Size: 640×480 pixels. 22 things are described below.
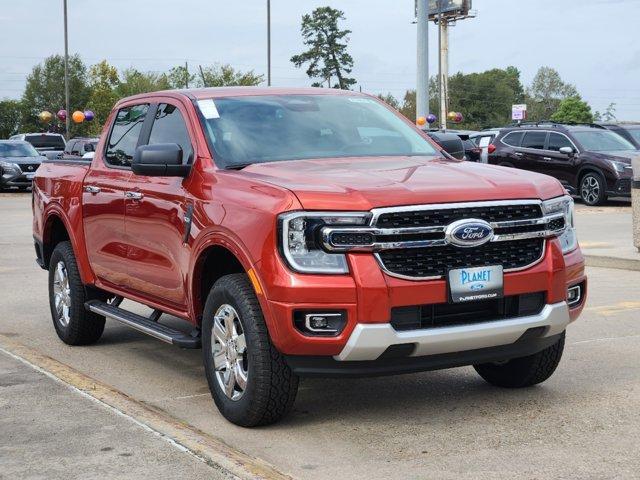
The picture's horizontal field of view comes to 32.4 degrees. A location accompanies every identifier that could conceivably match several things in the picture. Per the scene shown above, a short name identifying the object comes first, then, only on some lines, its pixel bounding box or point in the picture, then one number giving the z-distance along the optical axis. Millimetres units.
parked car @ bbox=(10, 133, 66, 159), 45656
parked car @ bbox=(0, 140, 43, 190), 32688
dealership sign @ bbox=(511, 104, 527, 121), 65706
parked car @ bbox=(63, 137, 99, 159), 34969
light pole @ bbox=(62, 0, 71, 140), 55781
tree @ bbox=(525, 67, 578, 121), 151625
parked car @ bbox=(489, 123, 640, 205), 22922
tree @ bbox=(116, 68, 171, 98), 95625
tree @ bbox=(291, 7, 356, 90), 103562
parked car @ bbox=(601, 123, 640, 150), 25533
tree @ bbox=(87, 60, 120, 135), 90625
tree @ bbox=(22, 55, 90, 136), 124188
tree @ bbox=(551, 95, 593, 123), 119375
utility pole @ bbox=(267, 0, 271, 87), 53281
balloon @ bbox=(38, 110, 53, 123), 59562
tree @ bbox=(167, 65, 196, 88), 93388
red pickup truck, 5184
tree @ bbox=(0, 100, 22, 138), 128500
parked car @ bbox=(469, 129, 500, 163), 26759
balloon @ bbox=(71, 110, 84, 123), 51356
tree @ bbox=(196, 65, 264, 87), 84188
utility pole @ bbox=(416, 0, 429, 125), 29562
